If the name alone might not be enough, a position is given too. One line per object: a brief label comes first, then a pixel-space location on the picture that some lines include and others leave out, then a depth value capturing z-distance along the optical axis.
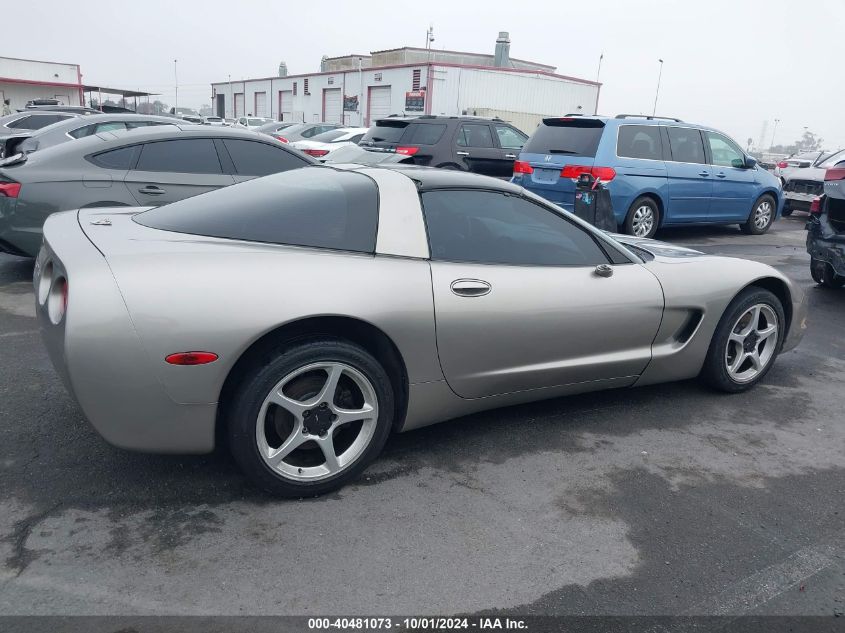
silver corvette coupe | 2.63
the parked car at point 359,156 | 10.99
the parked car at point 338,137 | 15.10
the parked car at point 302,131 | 20.52
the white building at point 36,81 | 44.91
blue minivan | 9.22
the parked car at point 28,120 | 16.22
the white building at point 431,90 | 33.91
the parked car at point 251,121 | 33.36
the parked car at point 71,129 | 8.69
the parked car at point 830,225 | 6.75
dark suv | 12.10
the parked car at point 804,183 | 13.73
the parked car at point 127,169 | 5.79
